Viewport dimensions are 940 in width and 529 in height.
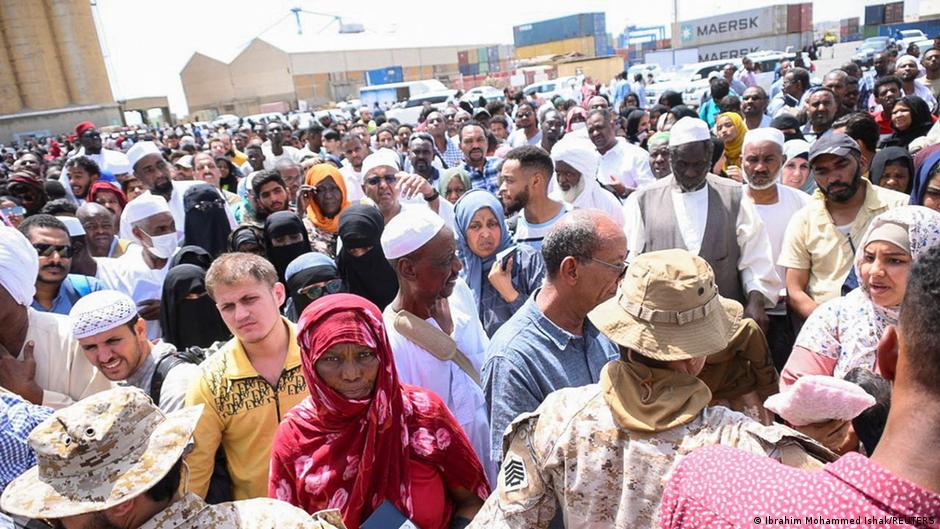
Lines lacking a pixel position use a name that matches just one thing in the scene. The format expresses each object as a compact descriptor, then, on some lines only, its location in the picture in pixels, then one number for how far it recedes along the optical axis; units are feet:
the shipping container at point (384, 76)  177.78
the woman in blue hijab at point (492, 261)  11.22
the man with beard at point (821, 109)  20.15
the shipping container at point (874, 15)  149.89
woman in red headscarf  6.52
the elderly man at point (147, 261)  13.06
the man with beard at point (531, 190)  12.28
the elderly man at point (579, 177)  14.23
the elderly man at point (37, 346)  8.54
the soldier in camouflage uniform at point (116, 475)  4.54
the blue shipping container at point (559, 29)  222.89
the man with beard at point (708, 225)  11.18
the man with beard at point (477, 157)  22.09
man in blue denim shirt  6.75
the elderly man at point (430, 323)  8.36
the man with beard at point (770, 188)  12.65
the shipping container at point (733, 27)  140.97
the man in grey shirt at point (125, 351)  8.01
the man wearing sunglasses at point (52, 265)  11.26
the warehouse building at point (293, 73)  183.52
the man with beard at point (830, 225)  10.53
